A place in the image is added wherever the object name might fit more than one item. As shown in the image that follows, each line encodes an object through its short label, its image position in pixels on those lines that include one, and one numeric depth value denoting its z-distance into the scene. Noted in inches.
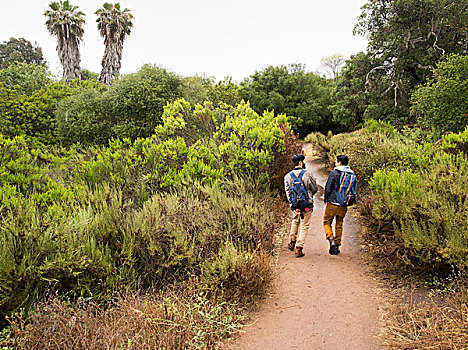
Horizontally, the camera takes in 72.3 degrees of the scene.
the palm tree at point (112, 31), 1142.3
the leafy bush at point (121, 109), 607.2
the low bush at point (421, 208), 171.5
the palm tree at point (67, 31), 1128.2
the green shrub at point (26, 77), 749.9
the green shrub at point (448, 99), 485.4
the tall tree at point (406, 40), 733.3
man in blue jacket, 230.8
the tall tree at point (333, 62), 2418.8
